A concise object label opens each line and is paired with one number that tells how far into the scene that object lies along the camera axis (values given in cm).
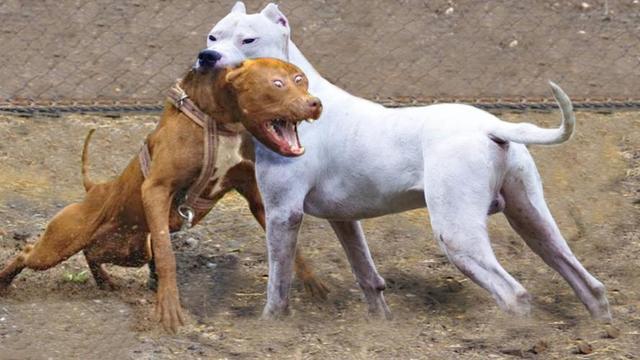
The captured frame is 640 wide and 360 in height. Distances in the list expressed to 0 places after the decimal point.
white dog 1185
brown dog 1214
